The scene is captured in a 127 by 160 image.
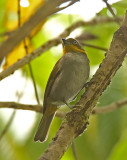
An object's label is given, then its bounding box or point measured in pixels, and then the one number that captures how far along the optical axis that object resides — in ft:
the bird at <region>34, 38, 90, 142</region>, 23.81
